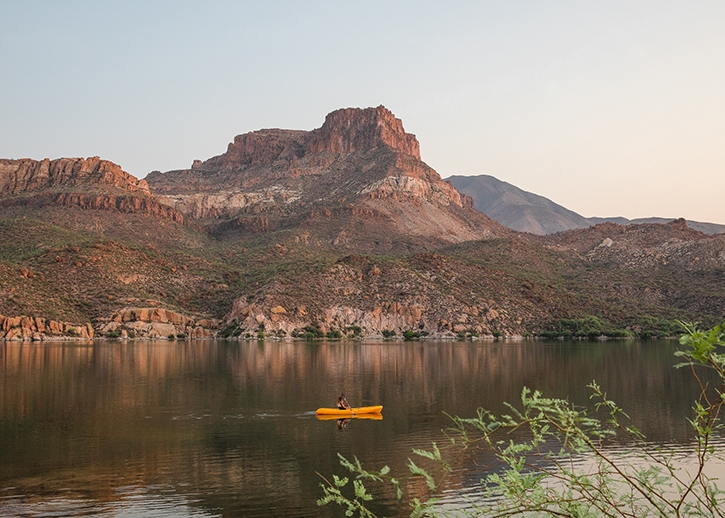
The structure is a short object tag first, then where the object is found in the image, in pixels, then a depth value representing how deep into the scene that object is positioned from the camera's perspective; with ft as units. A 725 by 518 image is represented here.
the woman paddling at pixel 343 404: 117.80
